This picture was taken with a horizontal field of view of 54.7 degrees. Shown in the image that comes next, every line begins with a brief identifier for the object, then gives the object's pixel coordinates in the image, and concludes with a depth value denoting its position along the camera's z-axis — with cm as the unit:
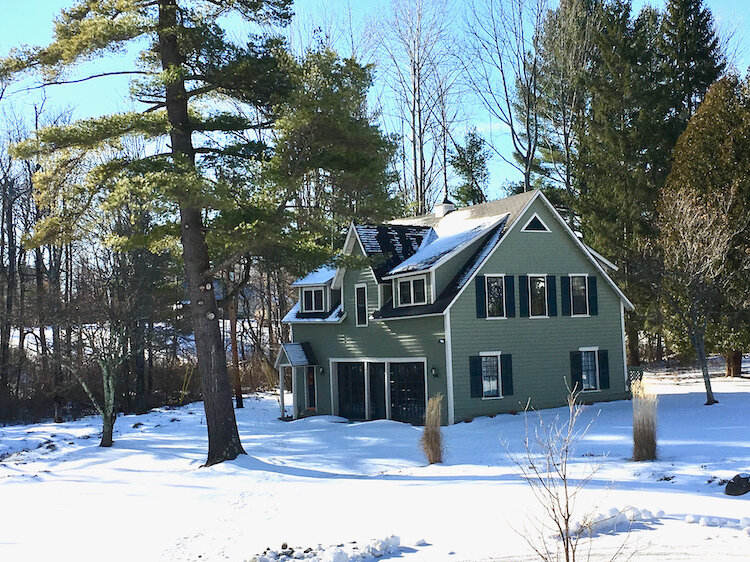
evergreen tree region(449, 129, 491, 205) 3631
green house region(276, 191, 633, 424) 2067
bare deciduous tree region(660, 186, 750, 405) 1988
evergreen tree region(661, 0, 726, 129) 3083
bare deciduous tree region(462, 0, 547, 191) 3189
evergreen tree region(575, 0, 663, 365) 3012
